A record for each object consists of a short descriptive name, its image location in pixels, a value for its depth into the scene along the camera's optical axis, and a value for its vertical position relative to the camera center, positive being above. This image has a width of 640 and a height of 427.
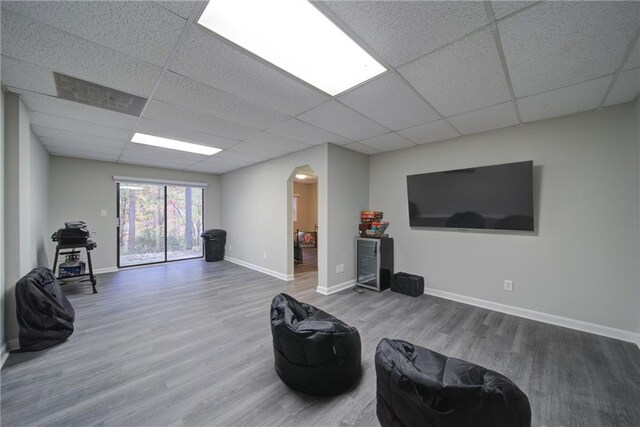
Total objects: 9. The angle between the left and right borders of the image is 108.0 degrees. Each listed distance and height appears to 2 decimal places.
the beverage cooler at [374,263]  3.88 -0.88
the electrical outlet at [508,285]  3.00 -0.95
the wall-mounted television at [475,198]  2.84 +0.20
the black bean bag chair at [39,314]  2.17 -1.01
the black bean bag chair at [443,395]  1.07 -0.91
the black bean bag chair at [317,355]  1.63 -1.03
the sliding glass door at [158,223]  5.48 -0.27
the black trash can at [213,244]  6.14 -0.85
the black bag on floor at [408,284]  3.63 -1.15
